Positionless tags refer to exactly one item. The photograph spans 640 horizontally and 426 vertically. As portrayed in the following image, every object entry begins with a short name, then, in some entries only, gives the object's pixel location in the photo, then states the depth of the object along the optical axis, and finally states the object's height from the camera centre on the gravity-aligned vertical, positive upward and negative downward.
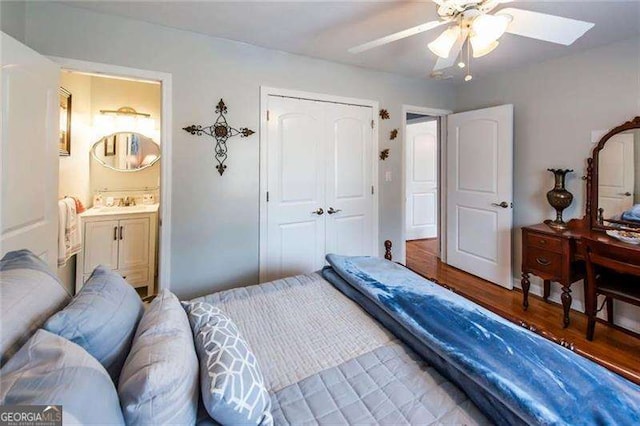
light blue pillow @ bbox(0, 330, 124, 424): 0.55 -0.34
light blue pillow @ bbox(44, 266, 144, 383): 0.81 -0.32
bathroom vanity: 2.93 -0.31
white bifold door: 2.82 +0.29
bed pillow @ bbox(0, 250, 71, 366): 0.75 -0.26
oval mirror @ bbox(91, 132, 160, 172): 3.32 +0.69
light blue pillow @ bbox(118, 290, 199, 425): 0.67 -0.41
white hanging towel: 2.33 -0.16
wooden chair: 2.01 -0.47
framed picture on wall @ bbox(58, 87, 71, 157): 2.59 +0.79
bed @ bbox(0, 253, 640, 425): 0.69 -0.48
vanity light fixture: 3.29 +1.03
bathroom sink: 3.02 +0.02
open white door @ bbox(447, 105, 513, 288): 3.15 +0.26
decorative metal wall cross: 2.52 +0.69
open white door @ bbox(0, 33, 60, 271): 1.48 +0.34
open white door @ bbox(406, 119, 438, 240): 5.68 +0.66
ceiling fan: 1.40 +0.95
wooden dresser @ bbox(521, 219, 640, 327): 2.43 -0.33
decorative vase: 2.68 +0.16
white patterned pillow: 0.77 -0.46
